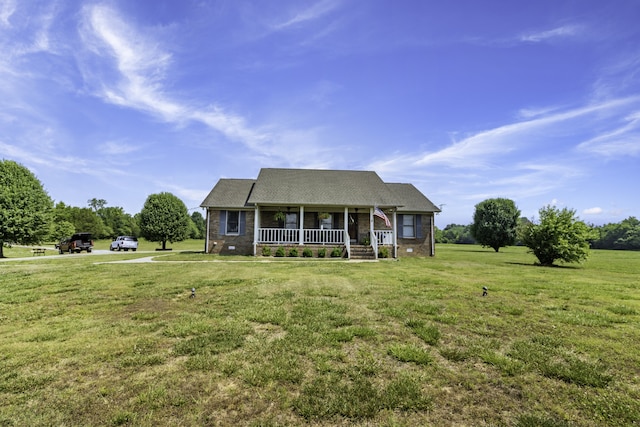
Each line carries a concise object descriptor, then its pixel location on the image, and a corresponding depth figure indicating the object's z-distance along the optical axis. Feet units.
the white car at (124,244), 106.93
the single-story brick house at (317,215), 62.59
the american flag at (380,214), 60.60
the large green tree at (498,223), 115.55
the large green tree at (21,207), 69.82
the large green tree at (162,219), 106.22
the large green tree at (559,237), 48.75
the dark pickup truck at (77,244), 93.15
